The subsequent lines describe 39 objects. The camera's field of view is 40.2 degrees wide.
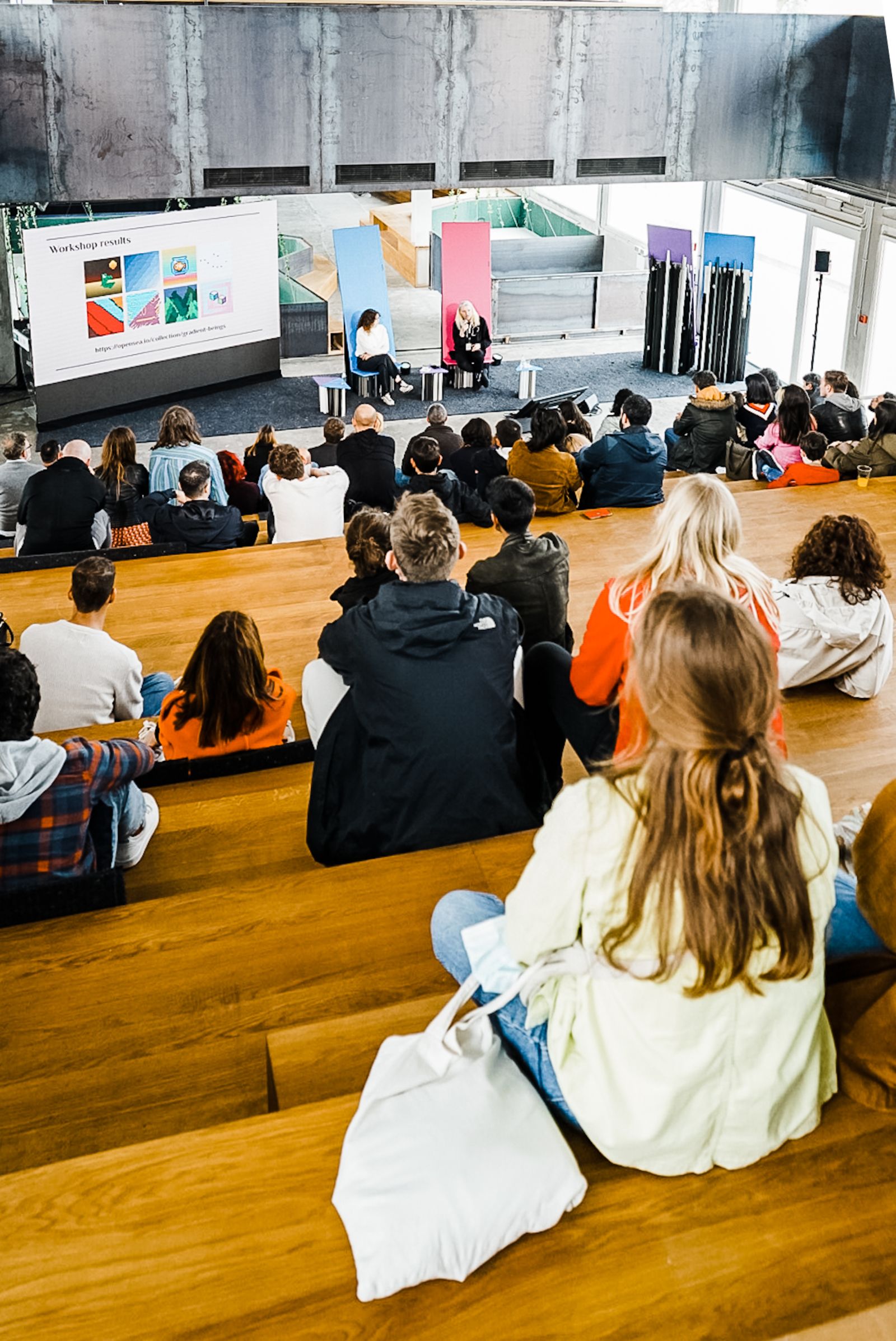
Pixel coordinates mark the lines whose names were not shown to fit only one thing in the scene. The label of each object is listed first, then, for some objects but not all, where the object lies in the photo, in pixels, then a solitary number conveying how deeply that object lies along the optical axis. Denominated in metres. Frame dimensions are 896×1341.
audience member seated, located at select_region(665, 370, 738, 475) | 9.11
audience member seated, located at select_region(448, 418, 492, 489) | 8.22
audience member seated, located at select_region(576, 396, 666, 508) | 7.62
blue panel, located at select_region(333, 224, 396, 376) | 13.20
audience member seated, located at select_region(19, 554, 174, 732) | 4.57
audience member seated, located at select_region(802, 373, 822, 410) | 9.90
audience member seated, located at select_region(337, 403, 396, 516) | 8.07
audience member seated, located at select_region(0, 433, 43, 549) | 7.97
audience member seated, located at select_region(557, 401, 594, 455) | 9.18
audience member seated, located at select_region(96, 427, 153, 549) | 7.63
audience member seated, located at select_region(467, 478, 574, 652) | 4.25
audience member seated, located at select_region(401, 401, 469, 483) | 8.73
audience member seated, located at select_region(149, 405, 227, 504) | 7.69
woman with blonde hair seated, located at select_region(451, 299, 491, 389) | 13.30
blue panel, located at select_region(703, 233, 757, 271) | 13.42
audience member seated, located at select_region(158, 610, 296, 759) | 3.88
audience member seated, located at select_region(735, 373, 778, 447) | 9.86
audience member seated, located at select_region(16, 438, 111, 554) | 6.95
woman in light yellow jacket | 1.73
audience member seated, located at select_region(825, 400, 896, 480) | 7.93
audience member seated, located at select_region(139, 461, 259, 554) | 7.02
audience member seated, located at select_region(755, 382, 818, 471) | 8.40
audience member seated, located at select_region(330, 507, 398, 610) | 4.23
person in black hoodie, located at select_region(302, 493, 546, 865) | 3.09
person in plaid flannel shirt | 3.08
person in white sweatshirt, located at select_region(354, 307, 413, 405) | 12.97
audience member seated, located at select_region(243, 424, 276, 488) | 8.90
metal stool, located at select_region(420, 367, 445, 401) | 13.20
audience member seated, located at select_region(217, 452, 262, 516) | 8.59
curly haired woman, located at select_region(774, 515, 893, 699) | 4.64
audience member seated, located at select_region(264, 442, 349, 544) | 7.31
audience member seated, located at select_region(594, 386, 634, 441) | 10.61
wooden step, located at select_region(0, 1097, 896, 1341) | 1.97
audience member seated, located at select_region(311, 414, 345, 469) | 8.45
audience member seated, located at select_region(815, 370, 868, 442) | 8.94
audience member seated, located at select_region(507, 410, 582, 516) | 7.54
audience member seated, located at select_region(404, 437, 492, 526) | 7.25
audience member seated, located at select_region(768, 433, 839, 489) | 8.00
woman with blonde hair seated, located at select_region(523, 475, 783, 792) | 3.13
